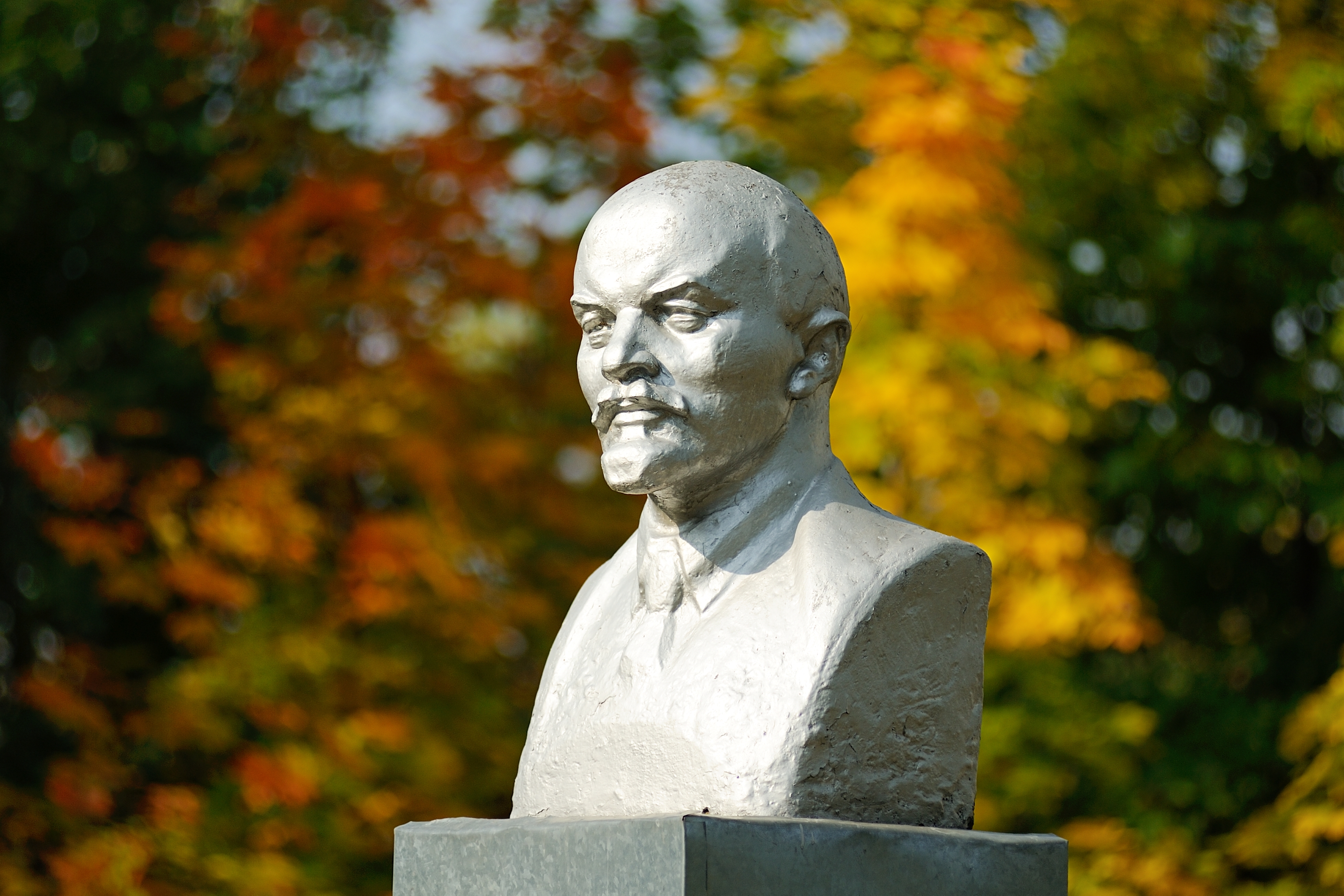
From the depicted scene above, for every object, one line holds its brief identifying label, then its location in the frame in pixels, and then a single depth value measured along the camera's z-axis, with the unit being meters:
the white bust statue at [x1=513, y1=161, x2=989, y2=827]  5.31
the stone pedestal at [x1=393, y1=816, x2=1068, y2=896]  4.92
